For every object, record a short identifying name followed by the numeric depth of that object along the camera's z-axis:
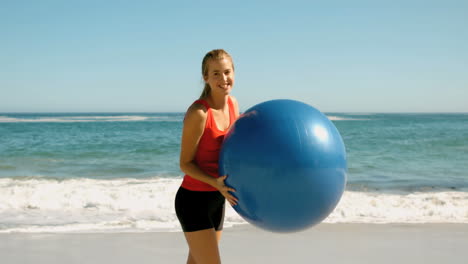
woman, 2.40
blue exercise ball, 2.28
